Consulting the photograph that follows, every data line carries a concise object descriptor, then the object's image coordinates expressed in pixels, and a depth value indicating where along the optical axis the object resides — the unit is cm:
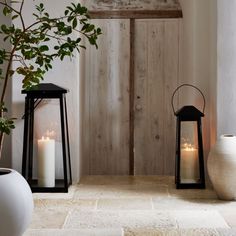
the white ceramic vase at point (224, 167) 294
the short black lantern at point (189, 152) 341
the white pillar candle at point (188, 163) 342
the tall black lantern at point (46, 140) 328
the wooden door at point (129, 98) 435
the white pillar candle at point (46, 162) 327
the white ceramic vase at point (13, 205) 182
